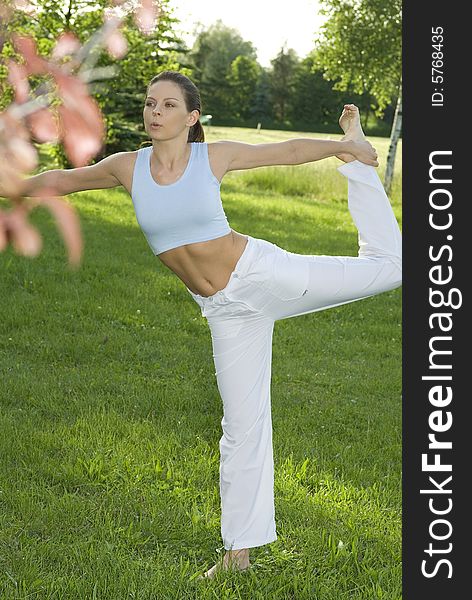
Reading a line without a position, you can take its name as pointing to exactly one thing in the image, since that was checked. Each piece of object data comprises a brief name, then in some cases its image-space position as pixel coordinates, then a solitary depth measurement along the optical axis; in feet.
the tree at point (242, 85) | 226.99
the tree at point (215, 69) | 206.90
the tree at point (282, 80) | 230.48
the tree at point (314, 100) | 219.20
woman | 12.23
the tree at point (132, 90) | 69.30
